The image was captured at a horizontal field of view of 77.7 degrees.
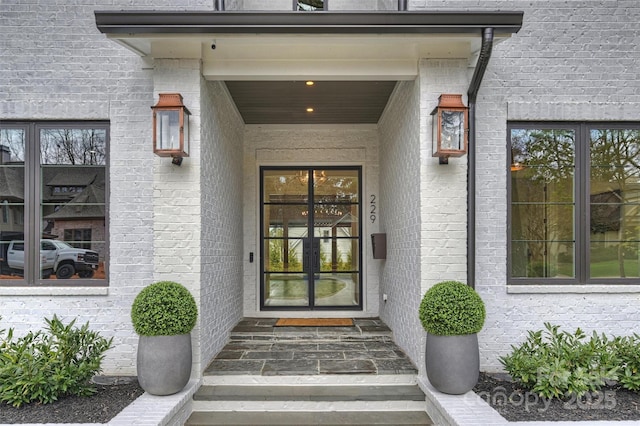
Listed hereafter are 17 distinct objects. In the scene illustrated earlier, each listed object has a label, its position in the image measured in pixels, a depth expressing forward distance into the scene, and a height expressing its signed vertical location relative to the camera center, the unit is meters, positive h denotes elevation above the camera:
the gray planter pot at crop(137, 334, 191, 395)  3.35 -1.23
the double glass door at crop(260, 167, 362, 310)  6.37 -0.28
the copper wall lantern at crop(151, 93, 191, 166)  3.63 +0.83
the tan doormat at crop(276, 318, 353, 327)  5.62 -1.52
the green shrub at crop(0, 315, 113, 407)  3.27 -1.27
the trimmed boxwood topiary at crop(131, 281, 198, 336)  3.36 -0.80
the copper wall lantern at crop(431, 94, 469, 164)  3.65 +0.84
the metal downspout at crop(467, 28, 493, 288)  3.84 +0.27
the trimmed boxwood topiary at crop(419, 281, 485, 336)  3.38 -0.81
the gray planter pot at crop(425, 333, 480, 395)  3.39 -1.25
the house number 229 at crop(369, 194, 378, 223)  6.36 +0.16
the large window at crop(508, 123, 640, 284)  4.34 +0.19
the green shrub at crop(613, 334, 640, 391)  3.47 -1.31
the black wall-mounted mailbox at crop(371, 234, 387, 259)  5.68 -0.40
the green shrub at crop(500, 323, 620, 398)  3.25 -1.27
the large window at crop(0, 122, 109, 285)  4.37 +0.18
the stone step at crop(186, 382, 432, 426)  3.61 -1.71
